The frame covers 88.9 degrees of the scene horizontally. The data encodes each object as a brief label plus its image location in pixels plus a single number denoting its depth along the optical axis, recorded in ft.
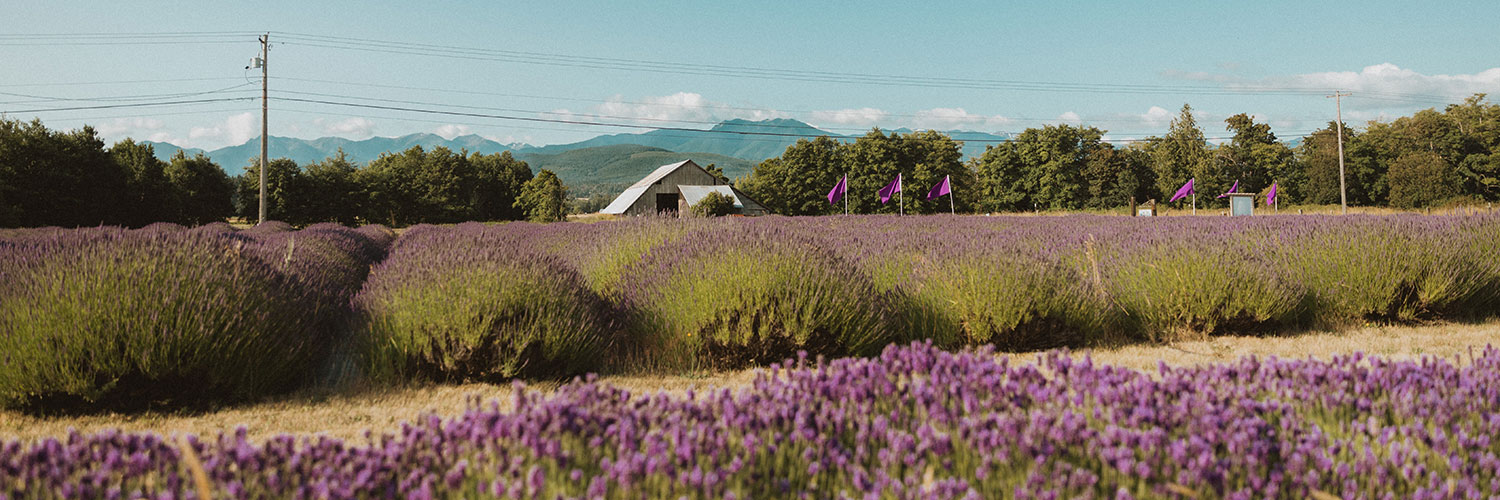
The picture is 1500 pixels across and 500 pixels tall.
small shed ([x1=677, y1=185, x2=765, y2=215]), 163.67
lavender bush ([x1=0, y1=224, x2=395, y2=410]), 11.47
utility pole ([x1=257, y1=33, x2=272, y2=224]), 89.27
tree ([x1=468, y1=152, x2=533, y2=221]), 223.92
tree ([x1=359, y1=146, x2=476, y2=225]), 174.70
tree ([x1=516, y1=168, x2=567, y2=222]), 183.32
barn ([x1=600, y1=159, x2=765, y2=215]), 169.48
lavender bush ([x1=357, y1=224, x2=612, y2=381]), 13.43
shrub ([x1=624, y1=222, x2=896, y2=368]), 14.52
